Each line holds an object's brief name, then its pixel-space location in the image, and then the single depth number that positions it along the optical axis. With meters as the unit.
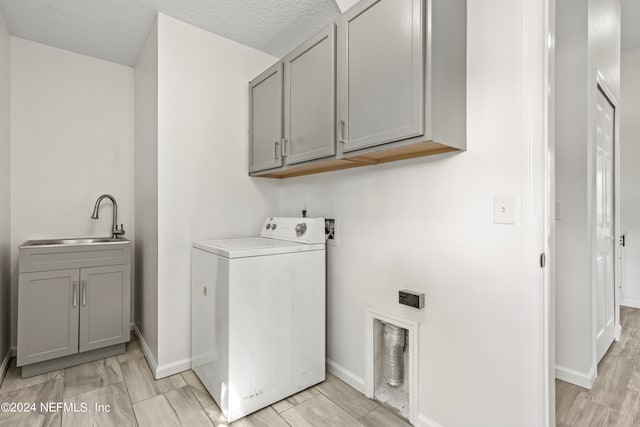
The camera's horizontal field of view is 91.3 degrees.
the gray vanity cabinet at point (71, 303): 2.08
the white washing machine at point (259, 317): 1.69
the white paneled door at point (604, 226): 2.28
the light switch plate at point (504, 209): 1.29
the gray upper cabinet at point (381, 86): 1.29
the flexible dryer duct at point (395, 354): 1.78
